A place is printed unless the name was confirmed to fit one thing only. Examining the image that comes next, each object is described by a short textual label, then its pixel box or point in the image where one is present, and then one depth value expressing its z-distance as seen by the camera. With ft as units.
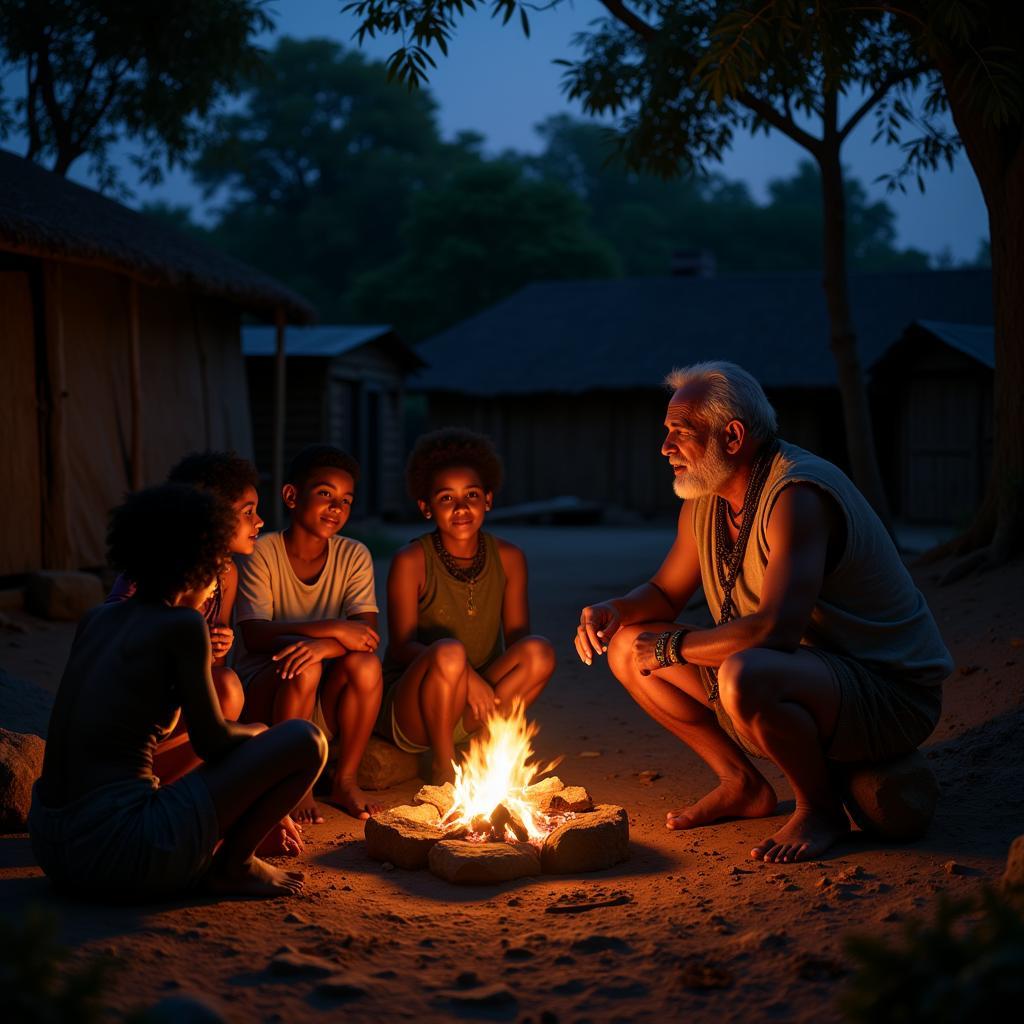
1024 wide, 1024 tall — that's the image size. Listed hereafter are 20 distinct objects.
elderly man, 12.12
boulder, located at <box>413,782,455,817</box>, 13.89
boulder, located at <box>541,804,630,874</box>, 12.30
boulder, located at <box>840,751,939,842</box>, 12.33
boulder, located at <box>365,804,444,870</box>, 12.55
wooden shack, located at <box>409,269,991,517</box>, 73.92
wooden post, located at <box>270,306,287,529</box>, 43.09
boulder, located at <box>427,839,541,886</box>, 11.94
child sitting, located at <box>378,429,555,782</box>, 15.34
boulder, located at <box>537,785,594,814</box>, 13.84
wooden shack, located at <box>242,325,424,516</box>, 62.39
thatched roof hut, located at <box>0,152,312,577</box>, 30.37
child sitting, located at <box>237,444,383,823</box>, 14.64
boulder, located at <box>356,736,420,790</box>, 16.21
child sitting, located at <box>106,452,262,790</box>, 12.57
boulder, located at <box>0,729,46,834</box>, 13.26
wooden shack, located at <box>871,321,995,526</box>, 67.05
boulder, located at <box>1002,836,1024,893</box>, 9.21
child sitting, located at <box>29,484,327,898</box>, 10.20
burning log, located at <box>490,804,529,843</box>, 12.90
